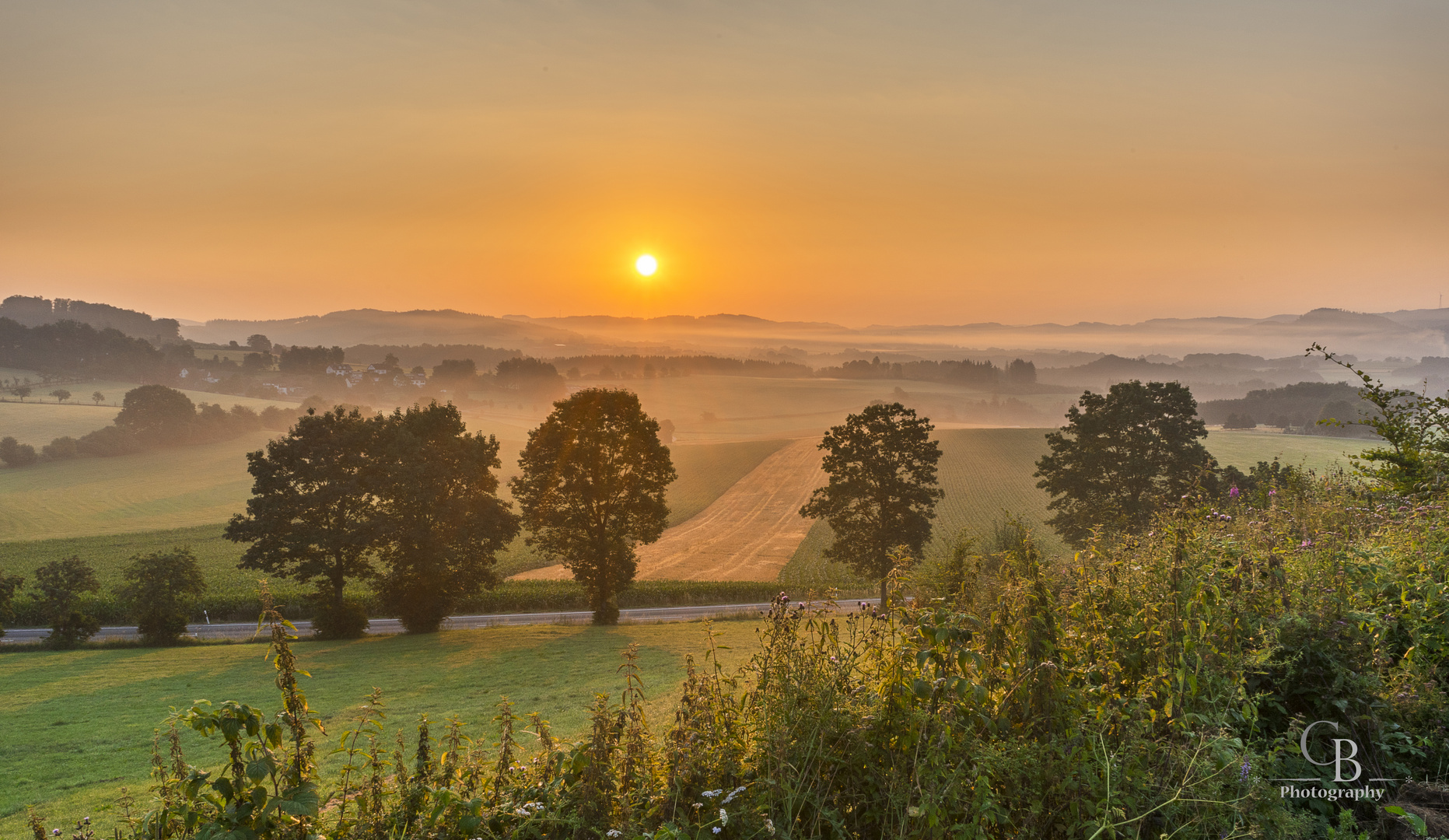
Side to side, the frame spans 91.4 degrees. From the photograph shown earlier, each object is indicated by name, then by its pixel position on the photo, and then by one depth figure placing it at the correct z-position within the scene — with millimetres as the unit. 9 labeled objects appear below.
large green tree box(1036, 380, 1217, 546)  36812
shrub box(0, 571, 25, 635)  36188
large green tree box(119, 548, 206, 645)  33969
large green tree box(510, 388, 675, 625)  36250
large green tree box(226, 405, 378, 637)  34312
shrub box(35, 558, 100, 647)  33562
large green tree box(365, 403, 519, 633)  35031
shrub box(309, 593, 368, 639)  34281
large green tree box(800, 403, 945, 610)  37500
